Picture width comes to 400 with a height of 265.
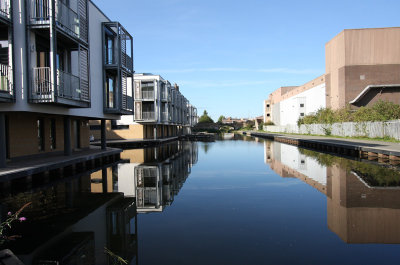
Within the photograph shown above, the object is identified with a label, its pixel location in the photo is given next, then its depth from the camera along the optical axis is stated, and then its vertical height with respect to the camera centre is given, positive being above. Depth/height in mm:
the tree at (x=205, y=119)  131875 +3333
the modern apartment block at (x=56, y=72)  12461 +2721
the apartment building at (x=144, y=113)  38406 +1819
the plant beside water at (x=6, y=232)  6308 -2038
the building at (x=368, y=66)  48969 +8956
